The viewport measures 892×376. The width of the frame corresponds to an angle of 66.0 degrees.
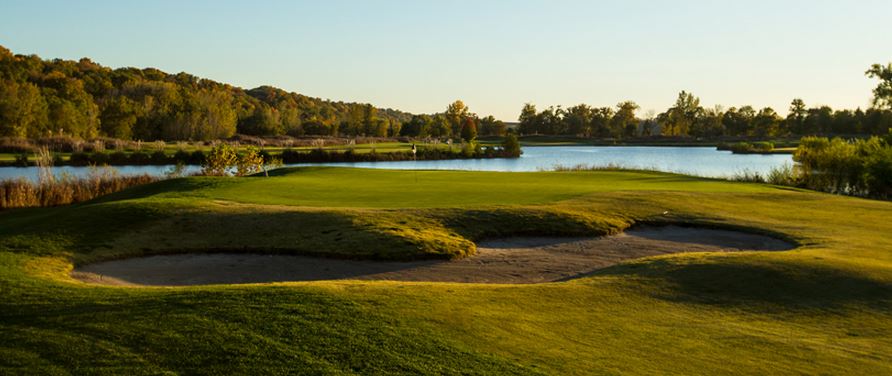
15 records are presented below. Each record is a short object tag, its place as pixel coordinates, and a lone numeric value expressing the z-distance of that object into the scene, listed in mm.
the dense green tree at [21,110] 78688
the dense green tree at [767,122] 146625
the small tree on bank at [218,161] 33781
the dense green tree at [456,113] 179750
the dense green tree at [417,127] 149350
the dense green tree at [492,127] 170600
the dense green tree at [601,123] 170500
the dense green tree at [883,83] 76750
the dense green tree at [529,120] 176875
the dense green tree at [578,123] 174000
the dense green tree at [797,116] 141875
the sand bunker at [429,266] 12602
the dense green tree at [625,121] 167875
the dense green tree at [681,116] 171500
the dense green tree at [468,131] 127550
